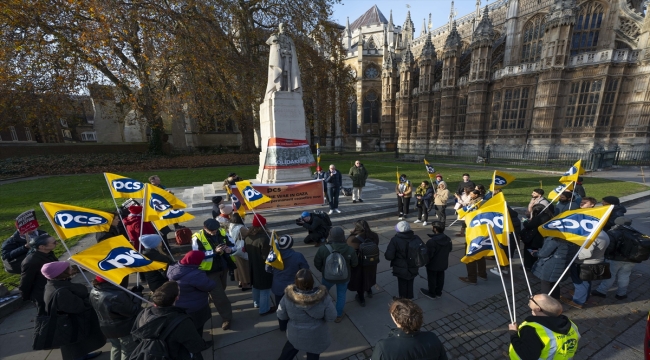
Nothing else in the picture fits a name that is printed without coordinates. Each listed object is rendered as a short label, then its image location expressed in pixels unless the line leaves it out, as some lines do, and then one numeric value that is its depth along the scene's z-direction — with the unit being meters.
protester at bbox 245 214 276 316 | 4.23
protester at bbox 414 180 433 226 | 8.38
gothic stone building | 22.28
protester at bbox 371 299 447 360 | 2.16
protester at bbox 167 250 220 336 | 3.38
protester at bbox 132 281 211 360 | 2.46
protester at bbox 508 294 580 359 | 2.35
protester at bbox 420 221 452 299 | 4.60
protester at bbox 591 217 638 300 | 4.38
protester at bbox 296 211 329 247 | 7.03
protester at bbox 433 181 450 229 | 7.84
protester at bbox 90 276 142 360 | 2.90
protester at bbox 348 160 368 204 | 9.93
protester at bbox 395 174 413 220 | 8.88
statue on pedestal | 9.96
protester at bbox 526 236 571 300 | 4.11
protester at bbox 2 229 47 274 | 4.14
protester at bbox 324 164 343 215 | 8.88
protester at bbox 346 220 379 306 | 4.48
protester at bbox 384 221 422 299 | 4.38
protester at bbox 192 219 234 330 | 4.04
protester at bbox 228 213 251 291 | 4.81
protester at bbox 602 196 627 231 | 4.98
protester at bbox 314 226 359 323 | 4.10
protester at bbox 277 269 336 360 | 2.94
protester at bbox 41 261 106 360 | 2.93
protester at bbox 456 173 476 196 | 7.42
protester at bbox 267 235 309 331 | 4.02
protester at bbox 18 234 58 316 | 3.56
